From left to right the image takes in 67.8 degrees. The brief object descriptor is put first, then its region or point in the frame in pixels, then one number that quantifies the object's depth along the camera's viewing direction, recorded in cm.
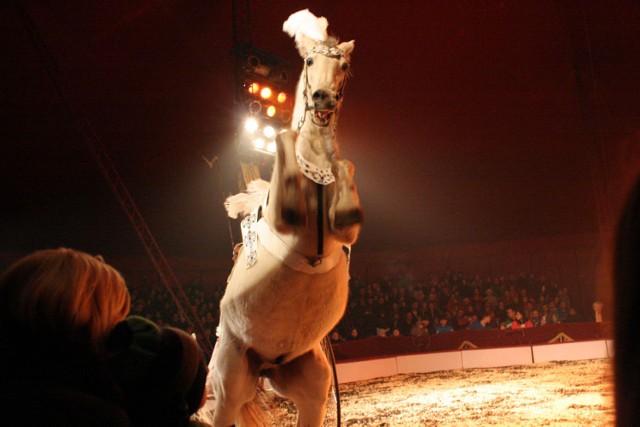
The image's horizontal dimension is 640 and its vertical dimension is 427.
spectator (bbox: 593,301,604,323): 1156
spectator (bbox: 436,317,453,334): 1154
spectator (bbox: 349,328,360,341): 1062
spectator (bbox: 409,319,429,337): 1132
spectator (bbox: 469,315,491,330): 1158
